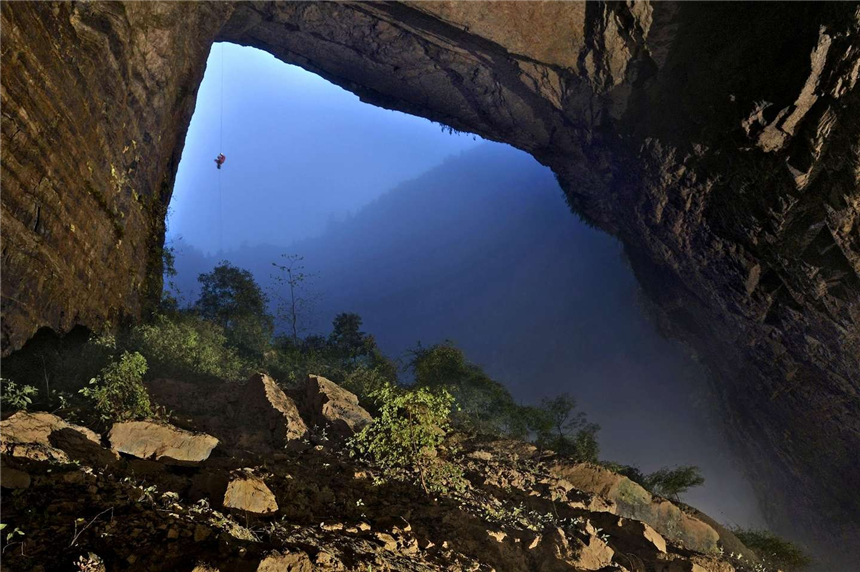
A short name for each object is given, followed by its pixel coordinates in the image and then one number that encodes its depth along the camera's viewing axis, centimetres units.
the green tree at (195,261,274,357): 2361
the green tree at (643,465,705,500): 1579
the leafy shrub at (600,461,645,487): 1245
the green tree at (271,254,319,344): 2669
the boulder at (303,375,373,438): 1020
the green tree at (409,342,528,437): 2270
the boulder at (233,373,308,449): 915
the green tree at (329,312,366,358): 2788
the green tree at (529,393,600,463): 1612
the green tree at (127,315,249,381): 1294
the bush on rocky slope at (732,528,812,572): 1429
